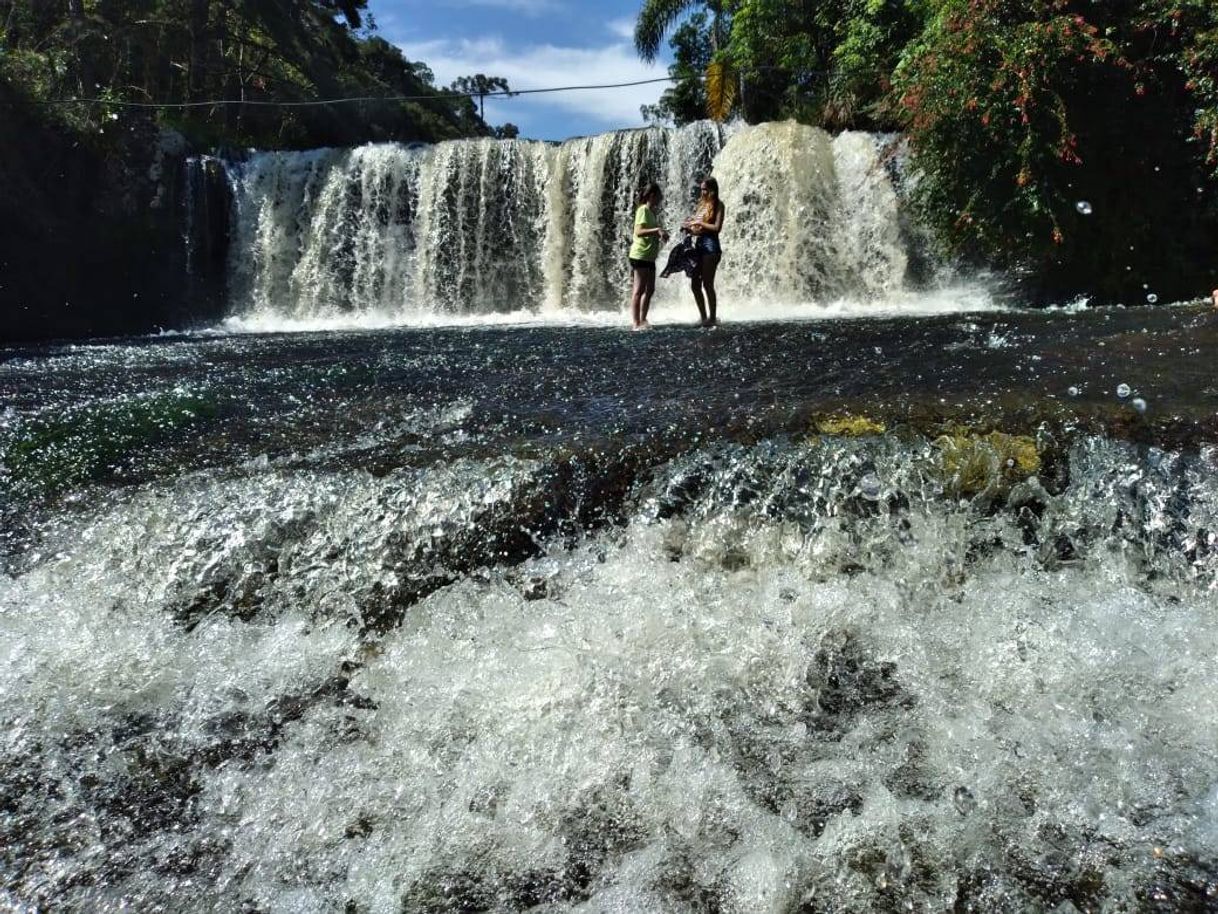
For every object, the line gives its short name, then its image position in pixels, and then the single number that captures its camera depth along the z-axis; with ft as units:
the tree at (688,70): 94.79
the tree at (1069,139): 30.40
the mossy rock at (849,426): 12.42
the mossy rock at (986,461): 11.24
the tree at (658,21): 80.59
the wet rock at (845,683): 8.60
